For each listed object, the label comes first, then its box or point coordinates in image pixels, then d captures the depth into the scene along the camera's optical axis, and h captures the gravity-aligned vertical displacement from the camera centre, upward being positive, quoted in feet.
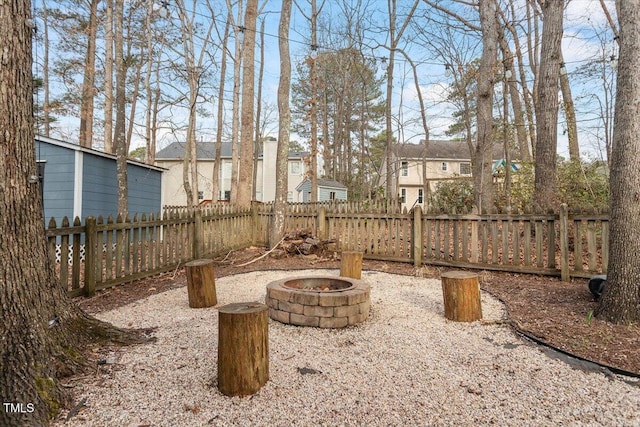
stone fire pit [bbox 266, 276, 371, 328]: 11.70 -3.13
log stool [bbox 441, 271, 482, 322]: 12.35 -2.96
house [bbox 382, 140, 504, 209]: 97.50 +13.76
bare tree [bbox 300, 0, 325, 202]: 43.45 +15.73
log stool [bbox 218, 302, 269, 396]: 7.33 -2.93
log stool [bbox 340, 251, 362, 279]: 17.92 -2.53
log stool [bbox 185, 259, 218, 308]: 13.99 -2.87
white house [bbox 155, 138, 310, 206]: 85.97 +9.98
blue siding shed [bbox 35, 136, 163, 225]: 26.02 +2.55
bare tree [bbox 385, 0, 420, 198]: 51.55 +25.72
